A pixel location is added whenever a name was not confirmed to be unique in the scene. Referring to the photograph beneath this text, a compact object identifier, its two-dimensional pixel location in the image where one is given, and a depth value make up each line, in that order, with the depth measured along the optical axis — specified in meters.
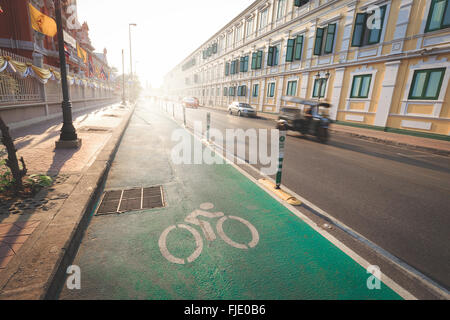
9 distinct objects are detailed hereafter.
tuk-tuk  11.26
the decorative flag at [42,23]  13.73
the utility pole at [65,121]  6.90
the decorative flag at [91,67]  27.13
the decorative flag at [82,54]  20.97
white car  24.48
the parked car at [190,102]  35.82
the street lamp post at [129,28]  34.53
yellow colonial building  12.83
